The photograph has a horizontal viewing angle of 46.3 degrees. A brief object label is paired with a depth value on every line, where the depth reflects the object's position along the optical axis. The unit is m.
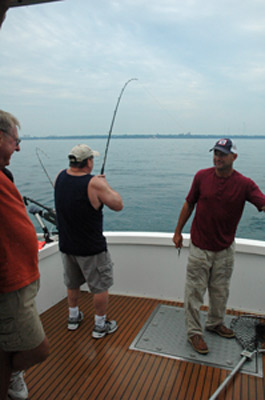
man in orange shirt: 1.06
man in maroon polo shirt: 1.92
